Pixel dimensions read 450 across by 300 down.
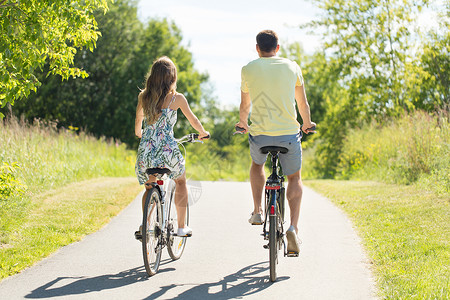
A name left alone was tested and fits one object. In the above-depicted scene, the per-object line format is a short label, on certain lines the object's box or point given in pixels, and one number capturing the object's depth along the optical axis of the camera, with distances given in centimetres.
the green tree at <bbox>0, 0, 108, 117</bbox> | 792
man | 628
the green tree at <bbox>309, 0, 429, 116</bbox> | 2527
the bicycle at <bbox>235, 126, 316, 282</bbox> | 603
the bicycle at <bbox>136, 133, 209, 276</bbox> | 620
